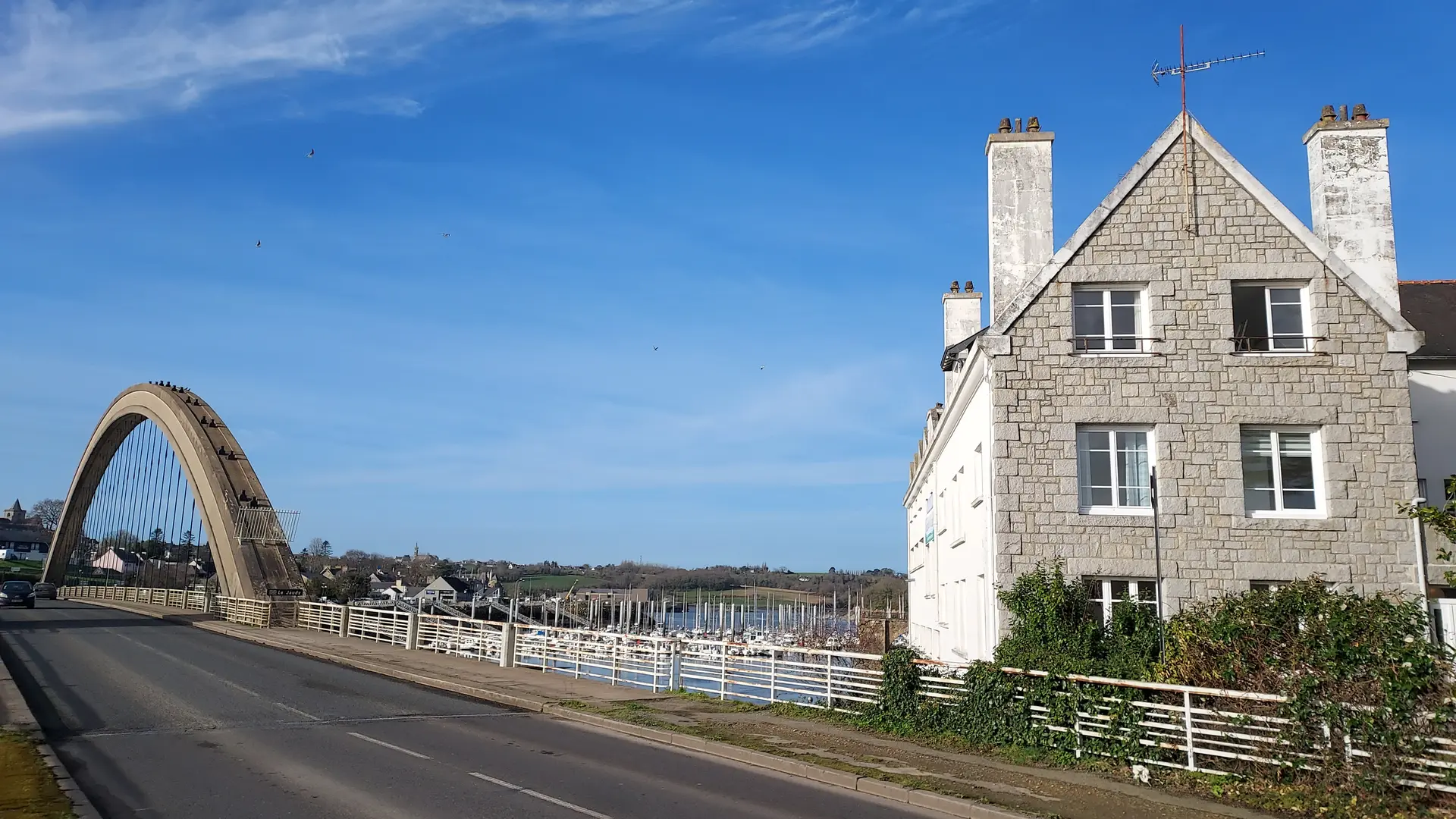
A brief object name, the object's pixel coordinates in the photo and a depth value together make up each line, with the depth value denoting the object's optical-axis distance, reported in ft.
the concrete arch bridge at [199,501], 181.16
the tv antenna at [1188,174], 66.69
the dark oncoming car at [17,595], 213.64
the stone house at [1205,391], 63.16
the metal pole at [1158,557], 57.62
